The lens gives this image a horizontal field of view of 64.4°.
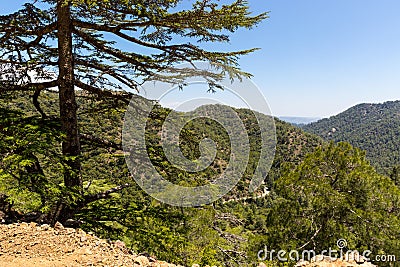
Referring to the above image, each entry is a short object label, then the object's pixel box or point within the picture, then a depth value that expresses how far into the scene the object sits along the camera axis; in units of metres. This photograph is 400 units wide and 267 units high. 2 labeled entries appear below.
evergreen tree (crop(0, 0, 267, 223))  4.62
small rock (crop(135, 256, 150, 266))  4.03
